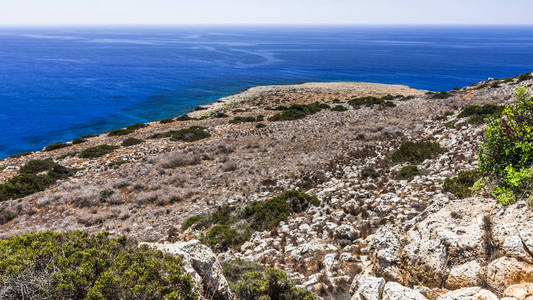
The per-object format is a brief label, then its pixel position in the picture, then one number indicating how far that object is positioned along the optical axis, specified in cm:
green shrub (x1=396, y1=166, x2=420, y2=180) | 1180
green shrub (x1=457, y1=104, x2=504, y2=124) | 1712
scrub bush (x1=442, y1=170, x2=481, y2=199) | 840
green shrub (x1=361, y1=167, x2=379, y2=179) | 1291
